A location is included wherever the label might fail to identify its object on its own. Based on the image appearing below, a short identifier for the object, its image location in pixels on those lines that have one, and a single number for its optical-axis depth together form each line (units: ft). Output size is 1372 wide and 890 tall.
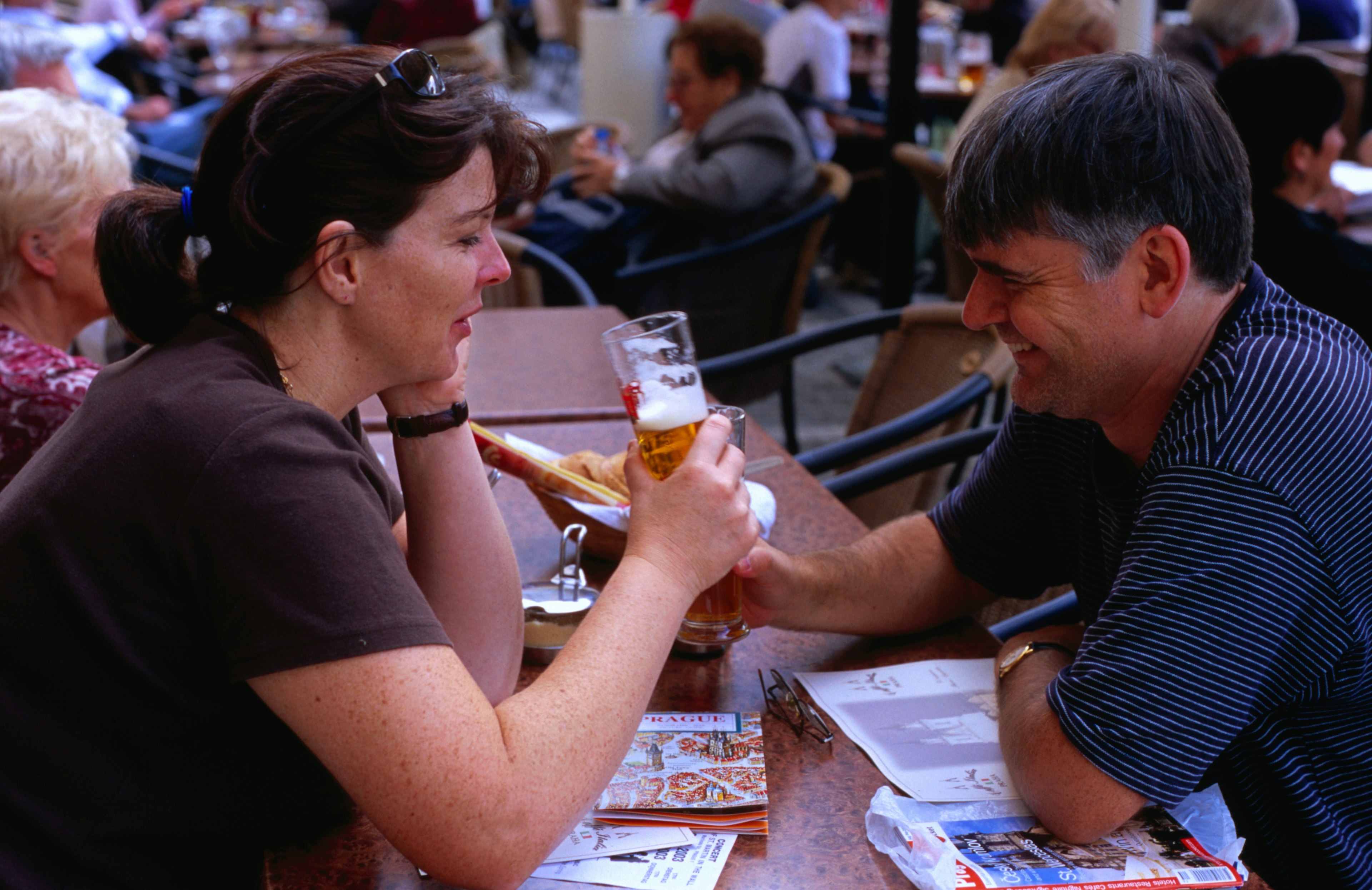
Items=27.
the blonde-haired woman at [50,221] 5.91
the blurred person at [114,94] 17.53
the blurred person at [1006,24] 22.70
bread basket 4.99
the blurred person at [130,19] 24.32
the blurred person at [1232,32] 13.97
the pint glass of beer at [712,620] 4.39
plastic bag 3.18
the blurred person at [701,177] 12.42
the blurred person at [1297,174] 8.25
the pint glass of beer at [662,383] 4.01
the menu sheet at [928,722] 3.75
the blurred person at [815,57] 19.88
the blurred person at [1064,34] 13.24
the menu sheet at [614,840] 3.35
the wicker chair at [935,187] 12.24
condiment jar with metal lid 4.50
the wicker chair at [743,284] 11.64
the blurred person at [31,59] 12.08
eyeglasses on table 3.93
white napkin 4.89
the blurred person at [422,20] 26.04
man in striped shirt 3.42
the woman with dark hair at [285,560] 2.95
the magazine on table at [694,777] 3.48
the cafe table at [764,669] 3.26
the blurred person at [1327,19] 21.35
